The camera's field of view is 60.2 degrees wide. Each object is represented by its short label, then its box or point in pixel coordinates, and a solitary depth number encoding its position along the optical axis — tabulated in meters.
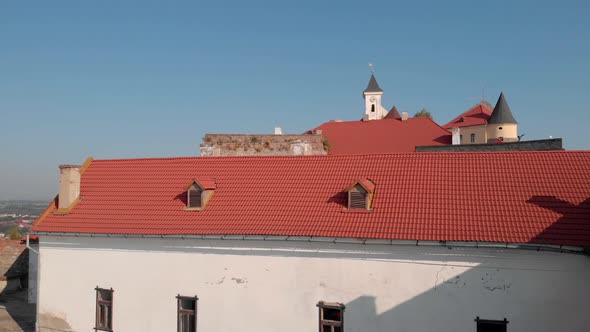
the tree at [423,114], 79.32
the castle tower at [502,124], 46.81
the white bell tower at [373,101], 67.38
